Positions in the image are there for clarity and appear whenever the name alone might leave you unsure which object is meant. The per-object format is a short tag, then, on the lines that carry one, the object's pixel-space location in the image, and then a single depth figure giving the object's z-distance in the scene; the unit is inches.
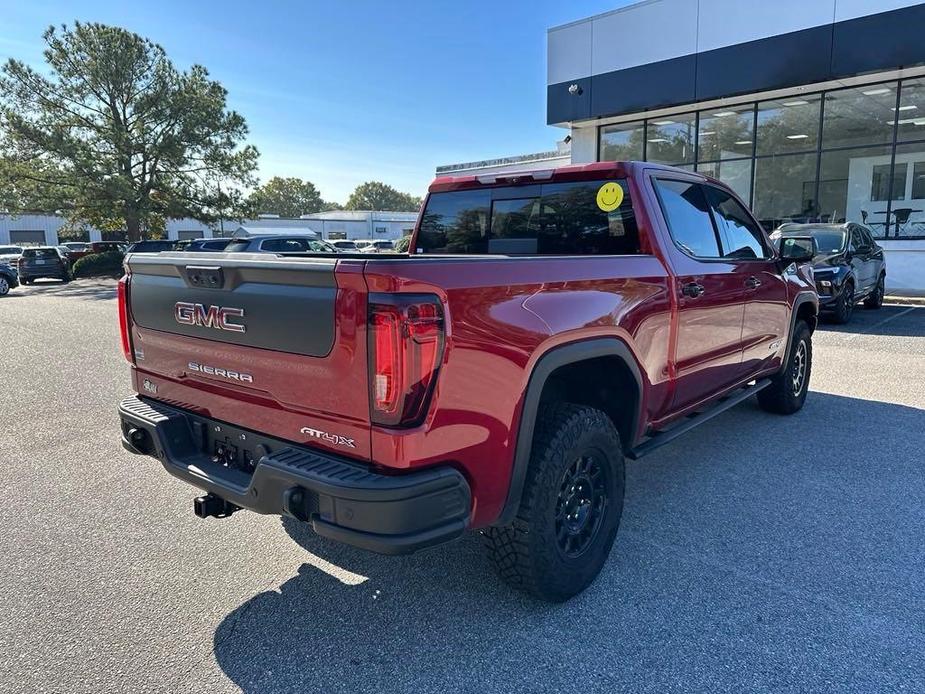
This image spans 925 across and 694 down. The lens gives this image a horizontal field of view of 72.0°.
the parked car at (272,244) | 593.8
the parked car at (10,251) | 1609.4
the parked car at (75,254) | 1119.0
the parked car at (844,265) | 418.0
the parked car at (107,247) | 1128.2
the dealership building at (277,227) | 2397.9
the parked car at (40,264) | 1006.4
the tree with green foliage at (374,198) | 5113.2
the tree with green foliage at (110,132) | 1043.3
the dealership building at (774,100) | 578.6
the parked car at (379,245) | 1516.5
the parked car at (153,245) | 576.4
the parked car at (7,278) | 854.5
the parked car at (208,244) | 636.7
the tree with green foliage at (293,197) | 4480.8
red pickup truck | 85.0
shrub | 1080.2
